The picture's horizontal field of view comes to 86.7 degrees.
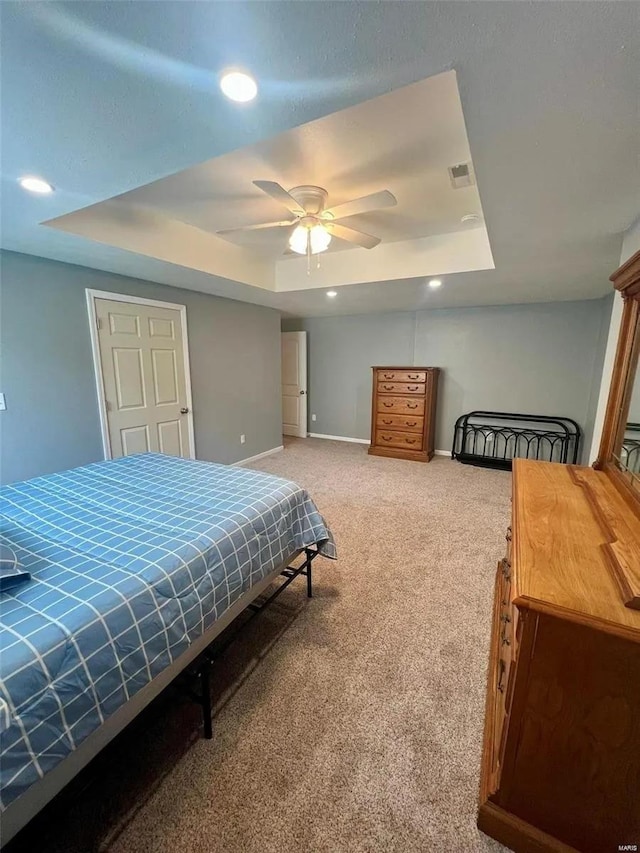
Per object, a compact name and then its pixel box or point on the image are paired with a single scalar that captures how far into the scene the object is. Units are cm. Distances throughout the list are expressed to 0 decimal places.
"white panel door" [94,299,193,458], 319
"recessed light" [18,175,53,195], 157
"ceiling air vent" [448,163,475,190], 193
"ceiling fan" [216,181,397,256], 184
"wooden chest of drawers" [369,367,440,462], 485
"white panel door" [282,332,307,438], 614
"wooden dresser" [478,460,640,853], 83
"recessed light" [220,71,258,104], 98
